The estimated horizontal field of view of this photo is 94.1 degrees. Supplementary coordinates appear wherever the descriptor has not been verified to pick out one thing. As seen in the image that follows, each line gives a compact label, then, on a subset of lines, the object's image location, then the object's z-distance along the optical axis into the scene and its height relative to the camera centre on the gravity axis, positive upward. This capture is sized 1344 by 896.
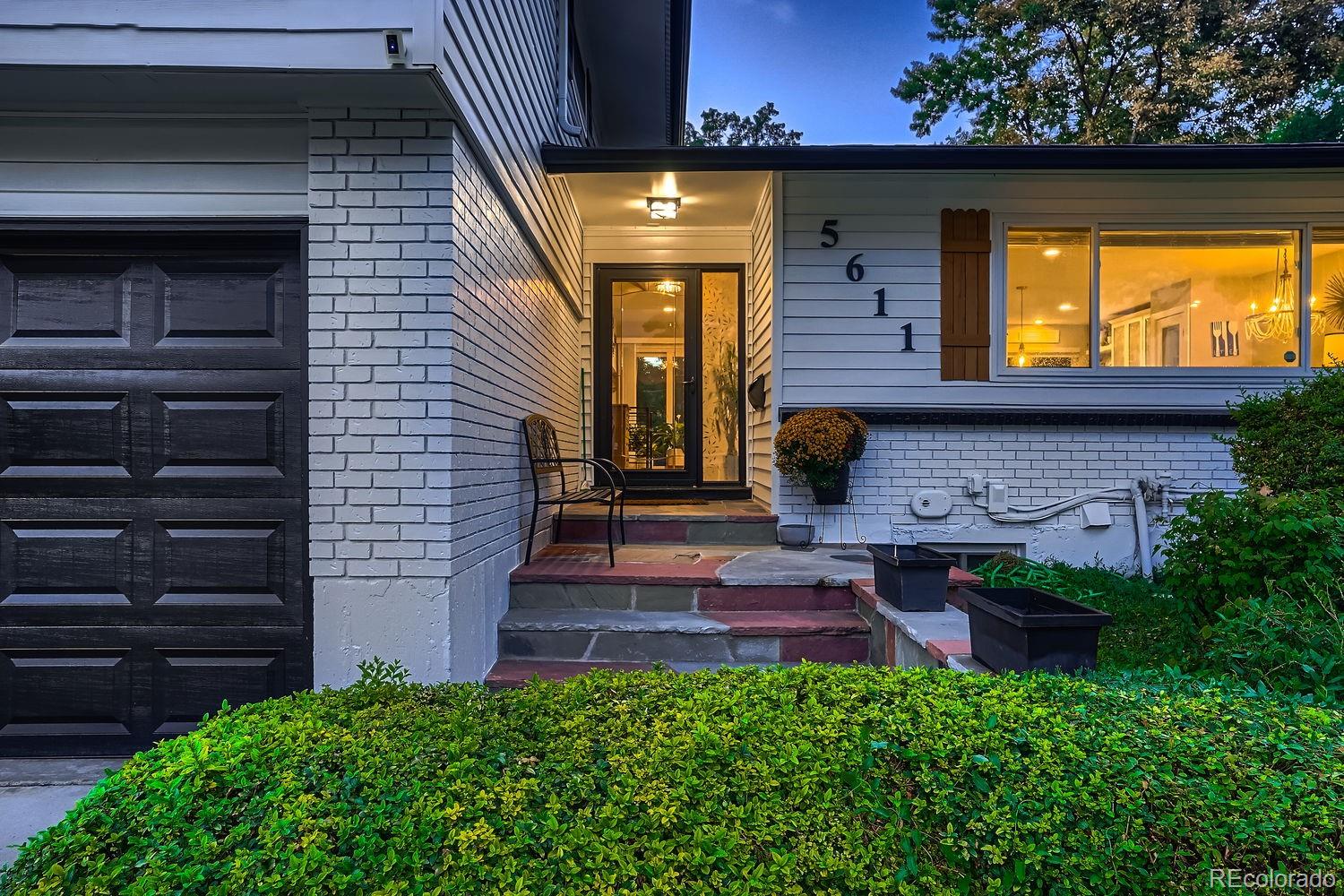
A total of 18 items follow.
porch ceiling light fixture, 5.02 +1.91
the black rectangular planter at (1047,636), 1.98 -0.62
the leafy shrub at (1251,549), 1.91 -0.34
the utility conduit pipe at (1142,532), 4.57 -0.63
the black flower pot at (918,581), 2.86 -0.63
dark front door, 6.07 +0.67
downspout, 4.74 +2.83
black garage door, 2.57 -0.26
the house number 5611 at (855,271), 4.71 +1.30
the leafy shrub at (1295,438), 2.30 +0.03
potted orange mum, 4.29 -0.03
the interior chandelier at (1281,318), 4.74 +0.97
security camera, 2.17 +1.37
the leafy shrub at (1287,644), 1.64 -0.55
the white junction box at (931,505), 4.68 -0.46
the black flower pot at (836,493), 4.50 -0.36
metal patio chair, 3.65 -0.14
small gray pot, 4.48 -0.66
